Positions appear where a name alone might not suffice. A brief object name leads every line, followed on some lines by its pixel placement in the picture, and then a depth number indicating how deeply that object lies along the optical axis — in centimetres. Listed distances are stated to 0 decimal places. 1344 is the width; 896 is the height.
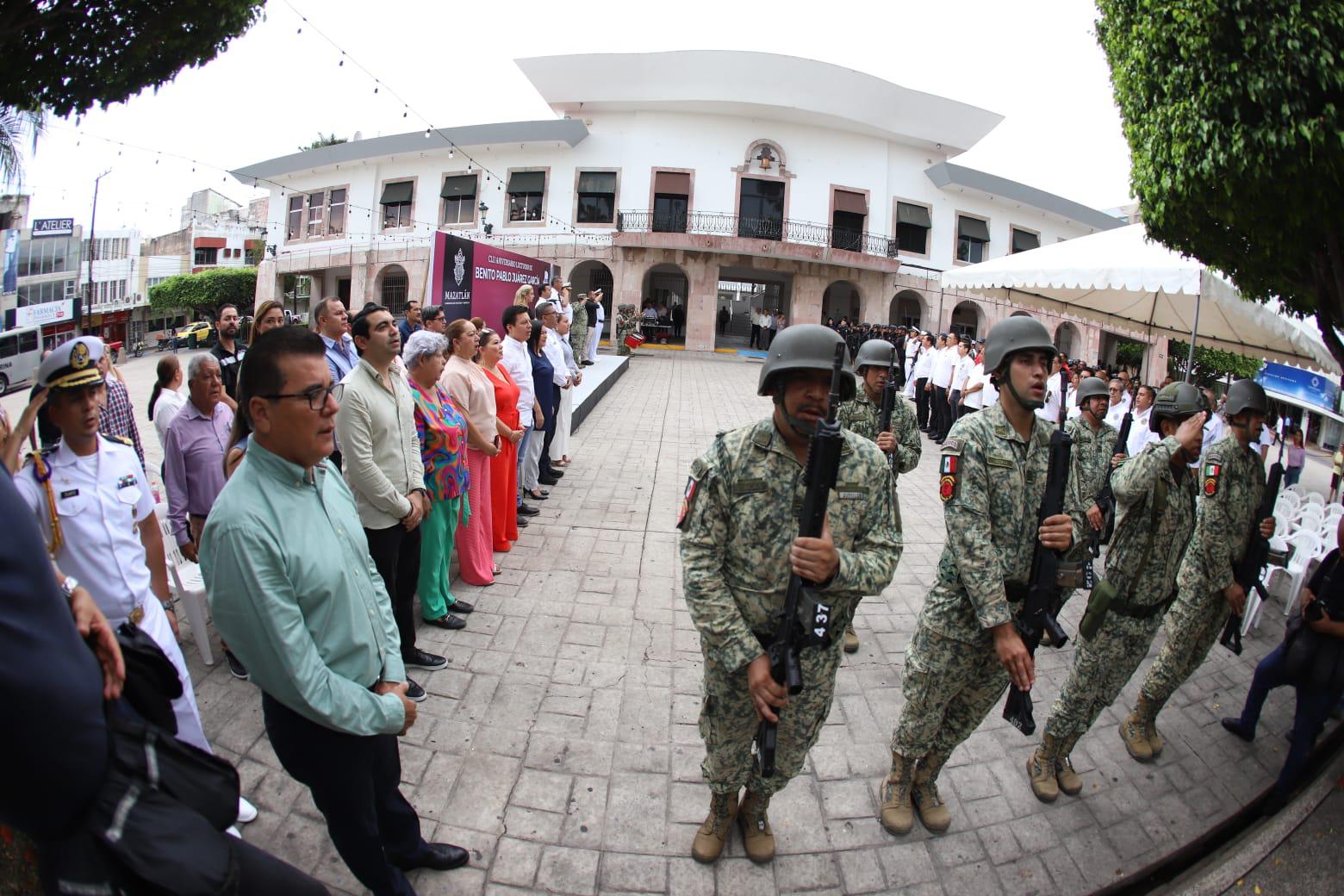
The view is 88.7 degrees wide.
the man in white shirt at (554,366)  748
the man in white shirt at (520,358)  601
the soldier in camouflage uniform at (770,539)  227
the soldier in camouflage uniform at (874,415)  438
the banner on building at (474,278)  882
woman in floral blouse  408
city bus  2333
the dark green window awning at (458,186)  2789
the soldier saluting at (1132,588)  320
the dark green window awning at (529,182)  2709
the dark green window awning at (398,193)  2933
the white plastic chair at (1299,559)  519
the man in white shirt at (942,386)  1195
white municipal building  2567
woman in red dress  531
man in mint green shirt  177
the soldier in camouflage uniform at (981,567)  258
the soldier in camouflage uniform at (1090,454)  280
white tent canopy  602
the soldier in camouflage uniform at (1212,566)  354
